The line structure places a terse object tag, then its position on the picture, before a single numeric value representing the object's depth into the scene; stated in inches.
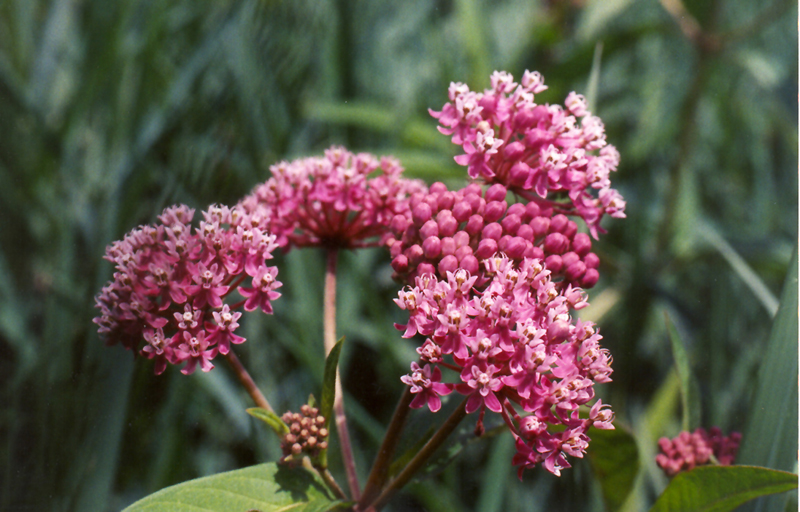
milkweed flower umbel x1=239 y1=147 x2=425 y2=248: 22.8
